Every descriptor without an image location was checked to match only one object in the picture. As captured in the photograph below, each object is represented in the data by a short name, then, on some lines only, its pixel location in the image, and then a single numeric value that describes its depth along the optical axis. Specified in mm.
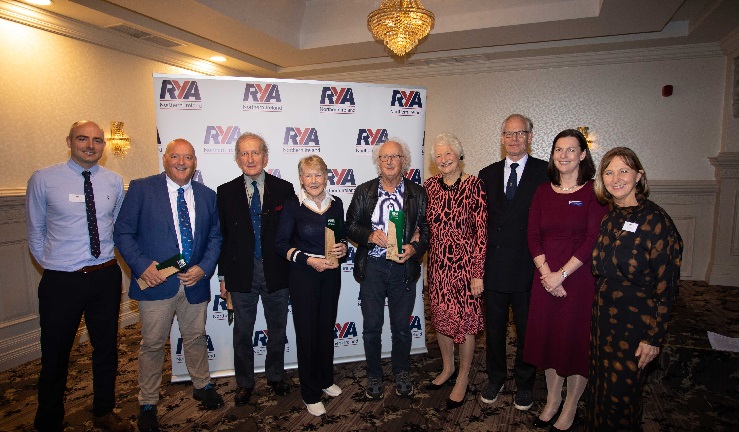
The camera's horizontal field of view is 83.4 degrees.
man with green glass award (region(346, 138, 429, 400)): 2861
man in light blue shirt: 2514
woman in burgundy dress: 2400
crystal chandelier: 3857
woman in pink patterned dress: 2779
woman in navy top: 2730
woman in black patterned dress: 1952
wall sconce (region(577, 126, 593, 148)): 6016
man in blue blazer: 2611
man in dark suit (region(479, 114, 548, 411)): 2727
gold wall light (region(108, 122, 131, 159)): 4758
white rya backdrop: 3287
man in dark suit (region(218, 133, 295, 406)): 2891
